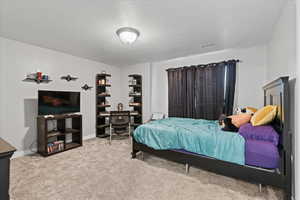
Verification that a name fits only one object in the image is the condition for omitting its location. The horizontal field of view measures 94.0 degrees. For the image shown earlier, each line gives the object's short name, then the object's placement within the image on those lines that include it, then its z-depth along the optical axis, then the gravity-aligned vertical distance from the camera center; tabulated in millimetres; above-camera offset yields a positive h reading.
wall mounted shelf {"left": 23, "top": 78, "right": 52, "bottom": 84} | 3031 +431
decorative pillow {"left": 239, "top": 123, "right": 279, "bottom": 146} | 1698 -441
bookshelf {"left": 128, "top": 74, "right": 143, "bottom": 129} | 4703 +68
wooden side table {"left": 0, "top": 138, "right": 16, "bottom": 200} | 829 -433
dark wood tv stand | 2969 -802
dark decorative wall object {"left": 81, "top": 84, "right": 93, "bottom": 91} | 4117 +359
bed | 1552 -714
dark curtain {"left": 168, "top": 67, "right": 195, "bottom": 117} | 3887 +210
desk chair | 3994 -598
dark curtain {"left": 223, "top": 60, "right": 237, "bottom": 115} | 3330 +304
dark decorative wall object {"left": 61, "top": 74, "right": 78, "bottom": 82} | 3654 +573
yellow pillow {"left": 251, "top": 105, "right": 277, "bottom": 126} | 1873 -235
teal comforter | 1902 -632
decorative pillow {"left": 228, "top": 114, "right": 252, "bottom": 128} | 2162 -330
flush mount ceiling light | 2279 +1072
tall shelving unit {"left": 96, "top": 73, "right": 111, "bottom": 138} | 4449 -190
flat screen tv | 2982 -70
